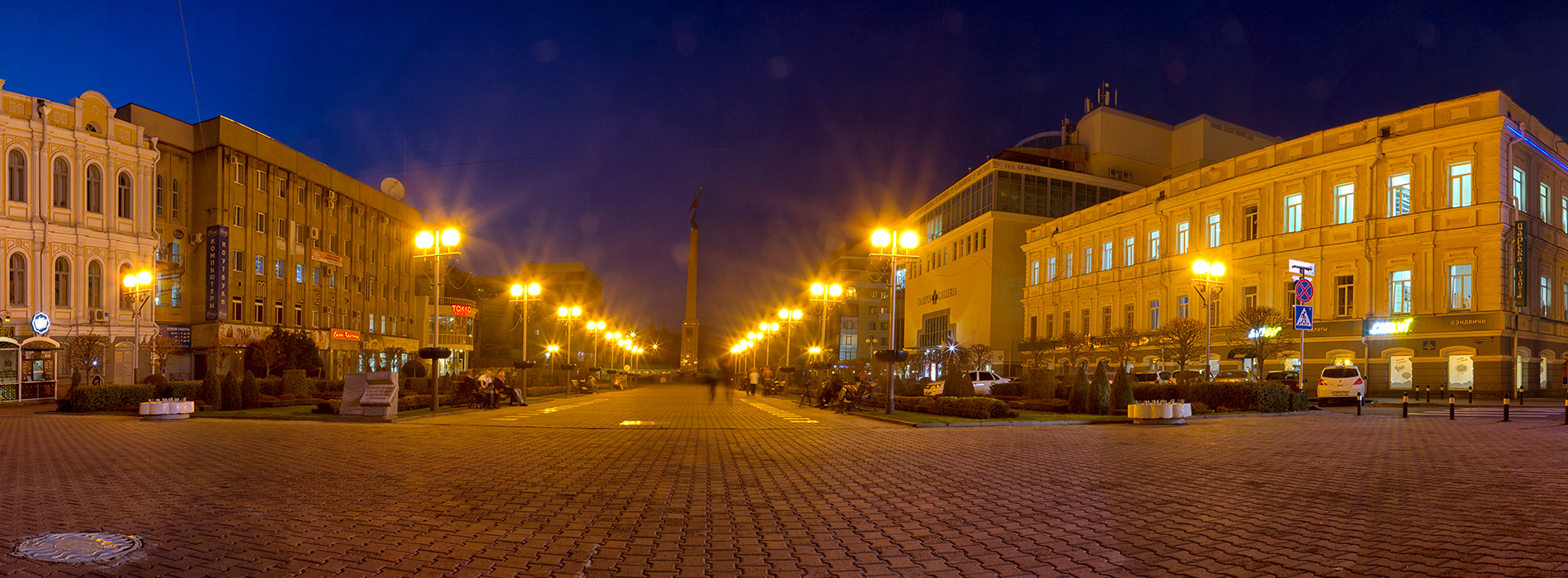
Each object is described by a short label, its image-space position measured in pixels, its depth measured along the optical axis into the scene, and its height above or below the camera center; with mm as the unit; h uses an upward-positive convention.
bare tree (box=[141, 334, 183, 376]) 38462 -2246
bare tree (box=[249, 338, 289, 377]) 42969 -2683
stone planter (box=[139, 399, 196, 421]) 21141 -2715
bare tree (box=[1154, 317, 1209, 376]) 40938 -1805
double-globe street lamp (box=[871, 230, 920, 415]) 24000 +1744
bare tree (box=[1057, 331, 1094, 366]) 54962 -2664
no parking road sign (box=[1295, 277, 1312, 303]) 25281 +486
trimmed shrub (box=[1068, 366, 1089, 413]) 23828 -2543
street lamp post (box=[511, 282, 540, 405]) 36625 +416
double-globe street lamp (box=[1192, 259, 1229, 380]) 32628 +1400
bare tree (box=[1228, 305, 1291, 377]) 38750 -1011
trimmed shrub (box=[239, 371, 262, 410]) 24844 -2710
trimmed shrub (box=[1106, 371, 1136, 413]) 22672 -2340
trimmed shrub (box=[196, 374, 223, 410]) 24250 -2656
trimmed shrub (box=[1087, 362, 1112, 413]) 22984 -2348
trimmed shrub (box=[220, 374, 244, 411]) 24328 -2718
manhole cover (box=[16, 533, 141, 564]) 5629 -1682
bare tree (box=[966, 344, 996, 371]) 66069 -4085
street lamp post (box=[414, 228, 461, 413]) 23844 +1600
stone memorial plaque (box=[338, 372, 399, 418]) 20234 -2246
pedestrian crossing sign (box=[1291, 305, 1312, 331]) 24386 -323
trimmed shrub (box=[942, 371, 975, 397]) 29578 -2802
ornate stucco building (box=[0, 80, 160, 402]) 35188 +2835
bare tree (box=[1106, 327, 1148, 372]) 50562 -2121
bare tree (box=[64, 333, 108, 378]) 34562 -2197
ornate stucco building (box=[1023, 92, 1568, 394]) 34656 +2947
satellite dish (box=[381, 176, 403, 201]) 66125 +8672
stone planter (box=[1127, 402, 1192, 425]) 20000 -2502
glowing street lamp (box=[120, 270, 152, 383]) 38938 -83
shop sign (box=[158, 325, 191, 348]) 42447 -1709
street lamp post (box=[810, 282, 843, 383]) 37625 +462
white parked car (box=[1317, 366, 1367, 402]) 31531 -2834
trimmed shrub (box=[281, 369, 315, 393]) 31266 -3031
